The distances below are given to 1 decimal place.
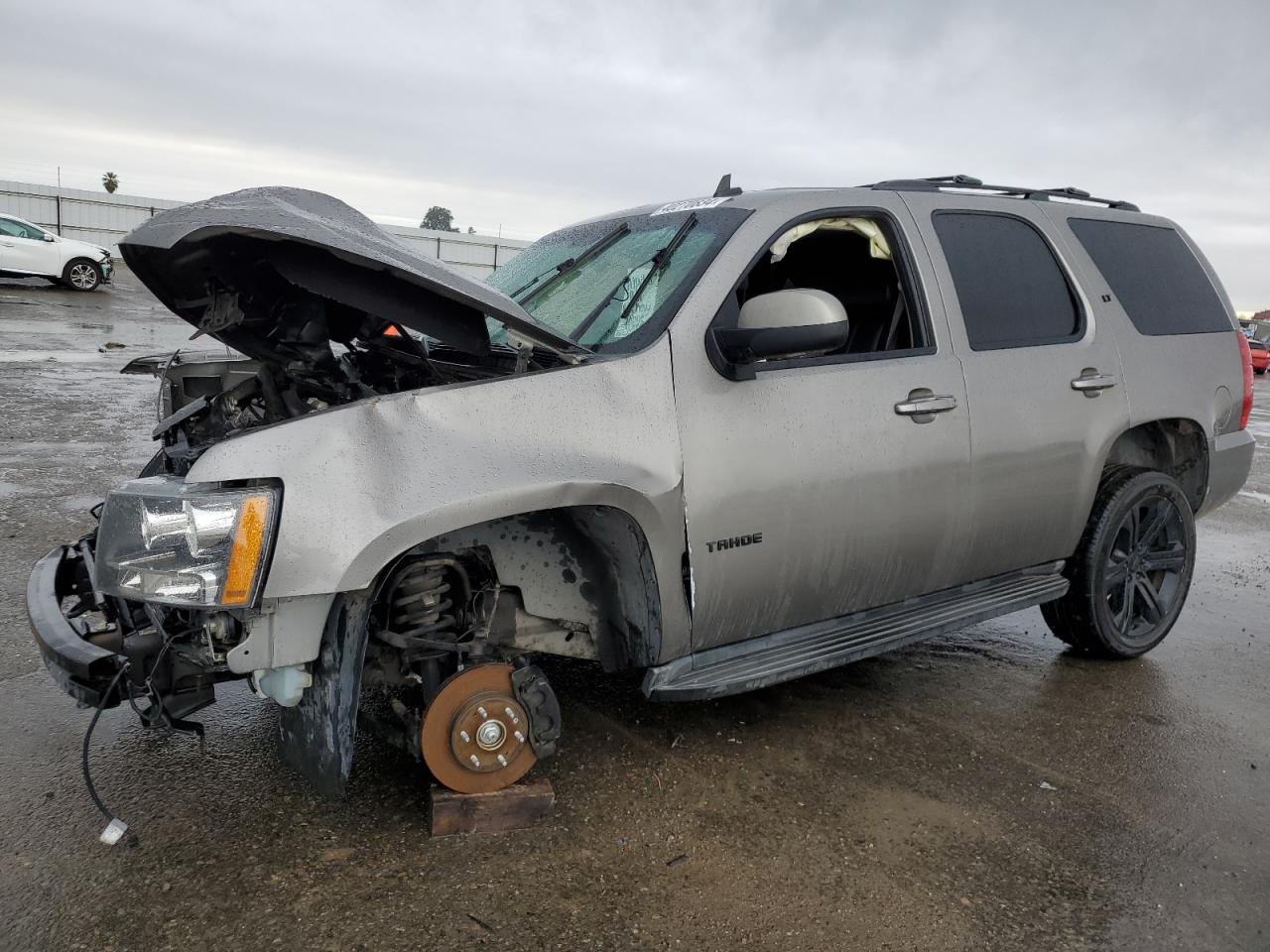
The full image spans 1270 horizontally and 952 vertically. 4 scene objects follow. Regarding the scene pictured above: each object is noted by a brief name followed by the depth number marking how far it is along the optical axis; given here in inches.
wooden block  111.4
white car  794.2
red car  1162.2
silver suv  96.1
